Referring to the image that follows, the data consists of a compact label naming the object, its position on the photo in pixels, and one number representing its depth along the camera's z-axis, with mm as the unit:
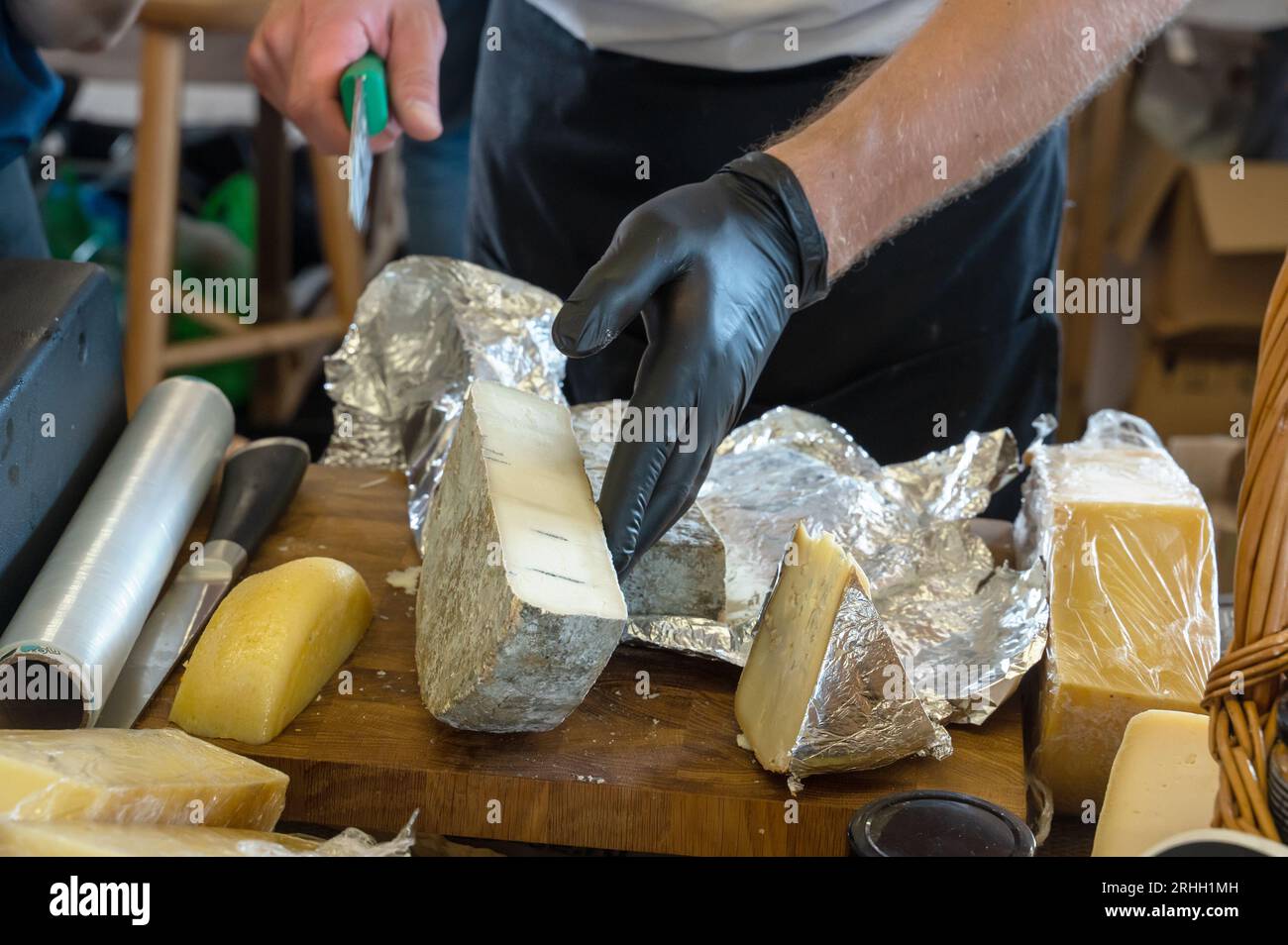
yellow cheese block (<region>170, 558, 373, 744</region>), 958
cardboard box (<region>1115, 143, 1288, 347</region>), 2715
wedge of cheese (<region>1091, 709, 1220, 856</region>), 788
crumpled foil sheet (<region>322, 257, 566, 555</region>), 1375
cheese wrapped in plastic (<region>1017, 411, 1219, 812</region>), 974
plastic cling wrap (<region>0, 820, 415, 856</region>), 694
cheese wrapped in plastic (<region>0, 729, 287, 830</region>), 743
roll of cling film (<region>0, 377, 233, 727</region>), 939
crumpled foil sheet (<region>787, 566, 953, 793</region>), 889
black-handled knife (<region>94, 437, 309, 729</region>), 1014
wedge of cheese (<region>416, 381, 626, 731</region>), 868
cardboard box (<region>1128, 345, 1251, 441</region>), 2930
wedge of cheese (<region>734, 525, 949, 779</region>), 889
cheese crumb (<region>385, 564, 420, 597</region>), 1189
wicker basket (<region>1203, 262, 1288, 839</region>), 633
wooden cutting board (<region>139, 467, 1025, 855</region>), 931
